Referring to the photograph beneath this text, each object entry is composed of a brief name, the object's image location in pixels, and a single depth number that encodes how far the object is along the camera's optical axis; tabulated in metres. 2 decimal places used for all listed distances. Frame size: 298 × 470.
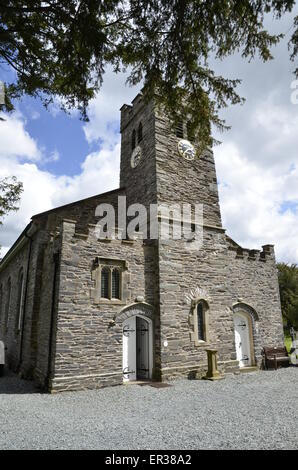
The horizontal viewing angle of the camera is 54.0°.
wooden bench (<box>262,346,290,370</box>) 14.20
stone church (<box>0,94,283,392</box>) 10.20
